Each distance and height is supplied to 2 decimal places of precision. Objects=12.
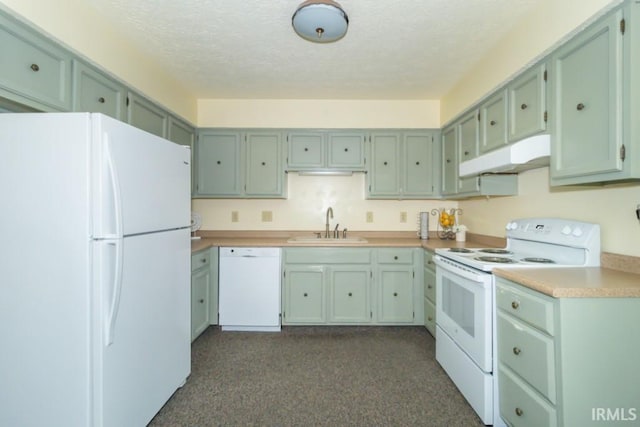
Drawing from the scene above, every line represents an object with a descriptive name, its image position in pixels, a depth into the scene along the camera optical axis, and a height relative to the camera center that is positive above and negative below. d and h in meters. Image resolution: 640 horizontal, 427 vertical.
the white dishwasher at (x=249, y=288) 2.86 -0.72
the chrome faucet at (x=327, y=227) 3.31 -0.14
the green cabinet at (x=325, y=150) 3.18 +0.70
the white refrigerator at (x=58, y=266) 1.24 -0.22
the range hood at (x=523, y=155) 1.57 +0.34
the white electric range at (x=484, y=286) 1.59 -0.44
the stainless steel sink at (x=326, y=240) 2.94 -0.26
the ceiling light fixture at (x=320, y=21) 1.68 +1.16
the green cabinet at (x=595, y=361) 1.17 -0.59
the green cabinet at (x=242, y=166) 3.18 +0.53
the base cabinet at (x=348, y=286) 2.88 -0.71
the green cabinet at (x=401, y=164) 3.18 +0.55
